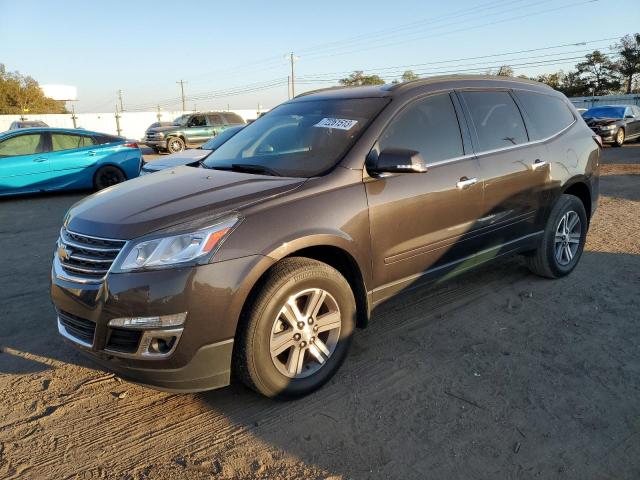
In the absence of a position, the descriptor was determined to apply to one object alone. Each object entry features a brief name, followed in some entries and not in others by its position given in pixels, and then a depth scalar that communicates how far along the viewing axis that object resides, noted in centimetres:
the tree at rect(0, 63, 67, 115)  5975
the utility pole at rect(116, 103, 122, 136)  4006
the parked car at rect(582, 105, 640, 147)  1914
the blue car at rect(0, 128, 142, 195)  1001
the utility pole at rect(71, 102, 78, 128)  3790
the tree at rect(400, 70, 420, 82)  5808
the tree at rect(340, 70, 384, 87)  6503
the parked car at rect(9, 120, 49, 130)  2200
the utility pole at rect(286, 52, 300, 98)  5525
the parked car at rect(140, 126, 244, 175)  765
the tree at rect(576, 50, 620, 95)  5881
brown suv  258
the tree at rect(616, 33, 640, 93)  5700
